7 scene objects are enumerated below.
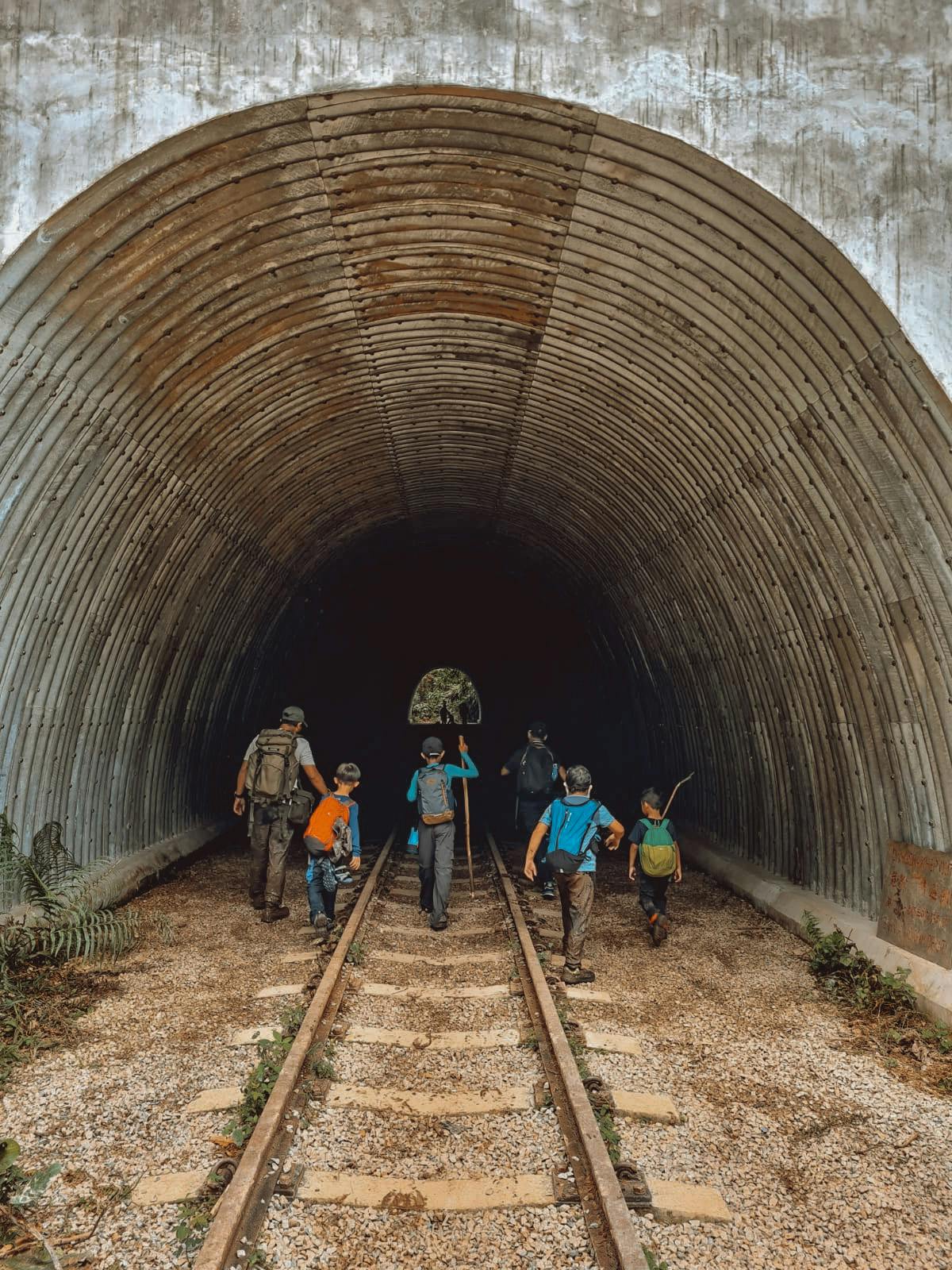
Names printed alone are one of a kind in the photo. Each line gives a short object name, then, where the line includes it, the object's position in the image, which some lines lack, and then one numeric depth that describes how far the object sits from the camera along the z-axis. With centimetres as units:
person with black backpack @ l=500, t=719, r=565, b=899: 1052
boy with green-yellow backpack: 786
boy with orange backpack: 788
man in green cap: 859
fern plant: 663
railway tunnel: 580
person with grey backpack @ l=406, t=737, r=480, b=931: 850
